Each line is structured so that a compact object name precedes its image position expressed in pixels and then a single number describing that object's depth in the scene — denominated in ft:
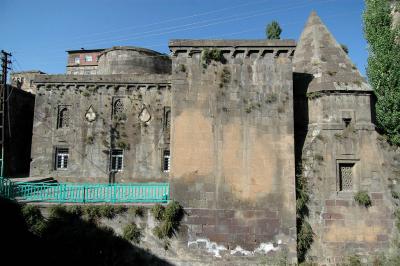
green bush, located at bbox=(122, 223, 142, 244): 37.42
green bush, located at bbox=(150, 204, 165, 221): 37.58
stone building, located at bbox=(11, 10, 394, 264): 37.83
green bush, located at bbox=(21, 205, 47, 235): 37.11
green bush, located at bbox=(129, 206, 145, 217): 37.96
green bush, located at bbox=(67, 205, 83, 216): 38.11
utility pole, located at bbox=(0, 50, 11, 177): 58.75
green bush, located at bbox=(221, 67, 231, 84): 40.19
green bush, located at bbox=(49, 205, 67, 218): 37.76
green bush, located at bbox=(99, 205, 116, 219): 37.78
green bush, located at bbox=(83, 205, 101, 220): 38.01
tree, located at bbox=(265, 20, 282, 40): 94.99
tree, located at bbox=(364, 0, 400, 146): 40.23
